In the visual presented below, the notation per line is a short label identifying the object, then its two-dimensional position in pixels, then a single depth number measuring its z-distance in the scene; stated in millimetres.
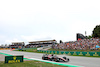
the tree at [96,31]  35455
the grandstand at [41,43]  54471
